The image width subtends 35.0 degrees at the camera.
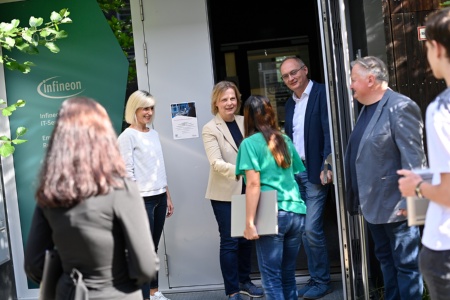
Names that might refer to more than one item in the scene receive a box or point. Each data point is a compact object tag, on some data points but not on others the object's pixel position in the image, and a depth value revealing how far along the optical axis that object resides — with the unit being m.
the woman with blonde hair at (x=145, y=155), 5.73
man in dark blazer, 5.93
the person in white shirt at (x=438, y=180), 2.79
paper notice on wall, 6.52
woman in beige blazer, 5.88
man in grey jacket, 4.43
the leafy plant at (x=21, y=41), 5.10
